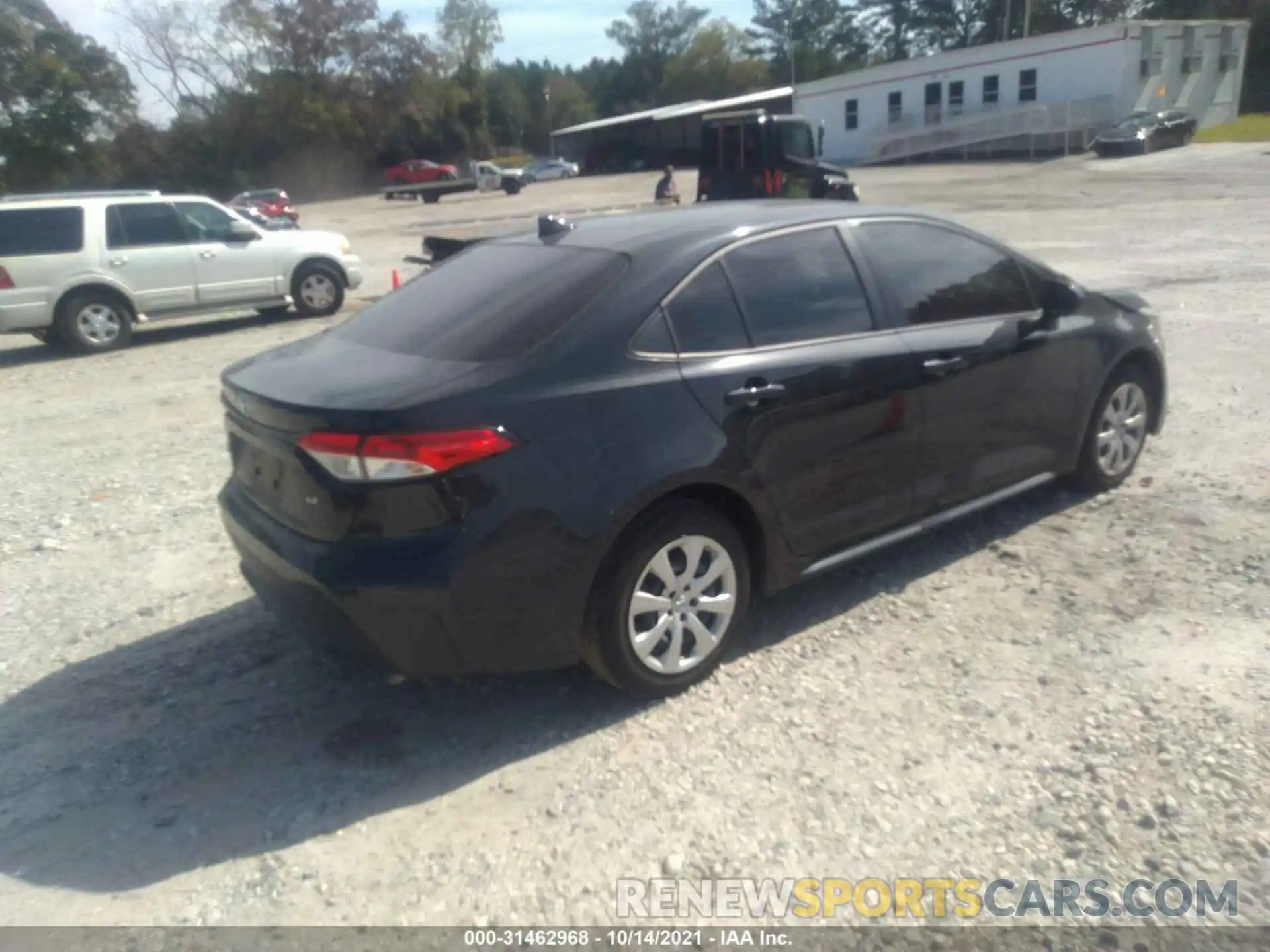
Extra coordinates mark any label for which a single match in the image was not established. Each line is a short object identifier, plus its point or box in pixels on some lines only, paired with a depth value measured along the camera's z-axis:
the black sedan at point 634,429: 3.44
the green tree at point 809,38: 89.81
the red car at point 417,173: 59.88
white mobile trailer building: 43.28
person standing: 25.62
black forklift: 22.11
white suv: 11.91
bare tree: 62.69
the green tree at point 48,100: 54.09
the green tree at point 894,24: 88.06
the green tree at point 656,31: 104.75
